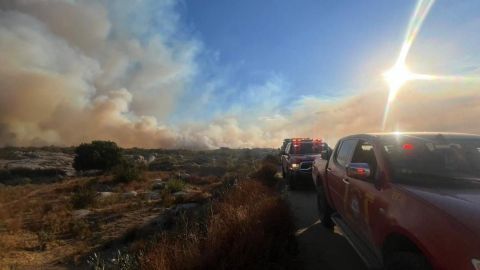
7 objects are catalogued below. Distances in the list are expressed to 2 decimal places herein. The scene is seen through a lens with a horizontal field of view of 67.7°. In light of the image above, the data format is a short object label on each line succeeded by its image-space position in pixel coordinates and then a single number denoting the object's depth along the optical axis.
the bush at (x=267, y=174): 18.57
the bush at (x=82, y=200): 16.25
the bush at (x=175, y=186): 20.35
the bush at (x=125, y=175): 27.43
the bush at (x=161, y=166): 46.69
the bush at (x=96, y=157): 43.41
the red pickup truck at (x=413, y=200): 2.79
